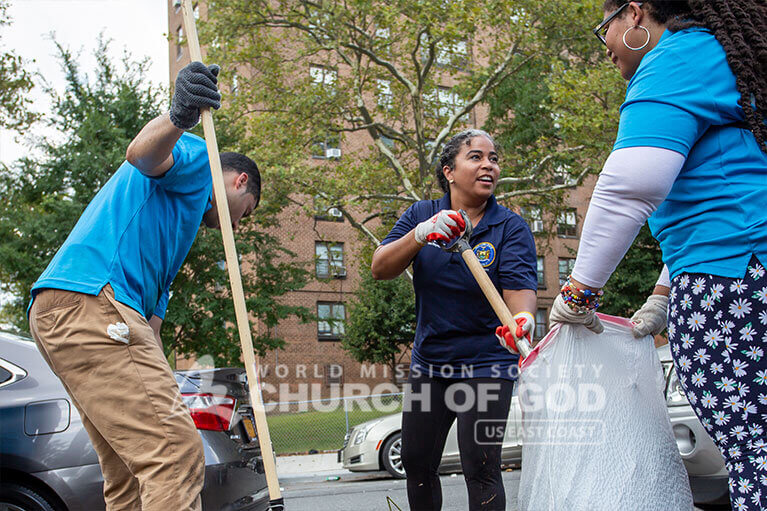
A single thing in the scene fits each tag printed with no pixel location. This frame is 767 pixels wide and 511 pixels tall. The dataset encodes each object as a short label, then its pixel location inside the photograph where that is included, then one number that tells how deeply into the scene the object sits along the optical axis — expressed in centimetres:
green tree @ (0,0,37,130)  1573
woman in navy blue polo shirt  306
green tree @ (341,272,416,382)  2517
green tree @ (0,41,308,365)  1427
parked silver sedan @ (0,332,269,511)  367
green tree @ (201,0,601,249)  1642
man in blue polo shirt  233
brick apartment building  3062
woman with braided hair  182
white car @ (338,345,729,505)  474
